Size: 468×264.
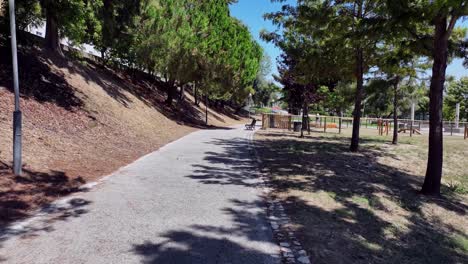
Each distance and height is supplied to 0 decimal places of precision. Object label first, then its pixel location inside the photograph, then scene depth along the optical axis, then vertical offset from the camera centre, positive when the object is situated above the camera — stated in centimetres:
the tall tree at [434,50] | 811 +157
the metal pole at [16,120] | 655 -23
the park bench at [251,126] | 2676 -86
